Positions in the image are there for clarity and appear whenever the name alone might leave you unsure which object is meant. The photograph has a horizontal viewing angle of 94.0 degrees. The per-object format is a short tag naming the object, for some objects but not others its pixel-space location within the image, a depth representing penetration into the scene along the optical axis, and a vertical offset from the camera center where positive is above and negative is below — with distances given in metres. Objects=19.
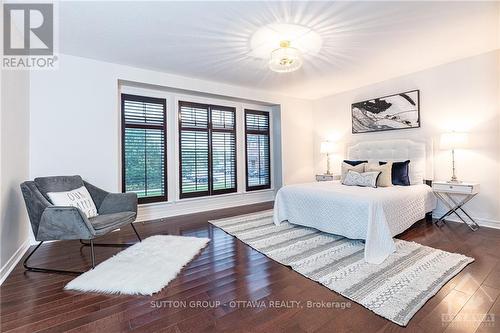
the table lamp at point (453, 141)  3.36 +0.35
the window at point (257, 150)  5.39 +0.44
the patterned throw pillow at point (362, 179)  3.54 -0.19
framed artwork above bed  4.12 +1.03
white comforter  2.53 -0.55
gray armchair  2.24 -0.49
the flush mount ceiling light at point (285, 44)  2.72 +1.61
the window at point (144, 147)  3.99 +0.41
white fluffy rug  1.96 -0.95
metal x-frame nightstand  3.22 -0.46
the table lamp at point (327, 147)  5.22 +0.46
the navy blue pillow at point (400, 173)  3.74 -0.11
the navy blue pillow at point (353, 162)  4.22 +0.09
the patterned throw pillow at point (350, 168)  3.97 -0.01
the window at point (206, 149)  4.57 +0.42
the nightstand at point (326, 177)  4.98 -0.21
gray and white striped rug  1.74 -0.96
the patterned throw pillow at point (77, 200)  2.53 -0.31
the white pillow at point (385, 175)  3.59 -0.13
